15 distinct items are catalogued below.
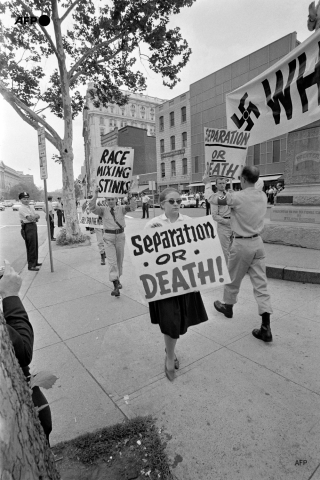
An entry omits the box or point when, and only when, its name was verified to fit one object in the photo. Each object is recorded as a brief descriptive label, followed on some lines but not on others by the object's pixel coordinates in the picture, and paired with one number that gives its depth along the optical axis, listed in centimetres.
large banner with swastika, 493
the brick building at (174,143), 4166
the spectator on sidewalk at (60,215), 1819
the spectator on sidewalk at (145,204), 1997
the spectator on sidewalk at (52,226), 1278
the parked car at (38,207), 4853
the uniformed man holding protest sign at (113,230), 514
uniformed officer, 725
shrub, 1095
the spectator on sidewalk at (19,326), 146
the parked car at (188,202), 3121
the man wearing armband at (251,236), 331
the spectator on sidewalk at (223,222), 538
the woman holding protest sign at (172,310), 252
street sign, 660
